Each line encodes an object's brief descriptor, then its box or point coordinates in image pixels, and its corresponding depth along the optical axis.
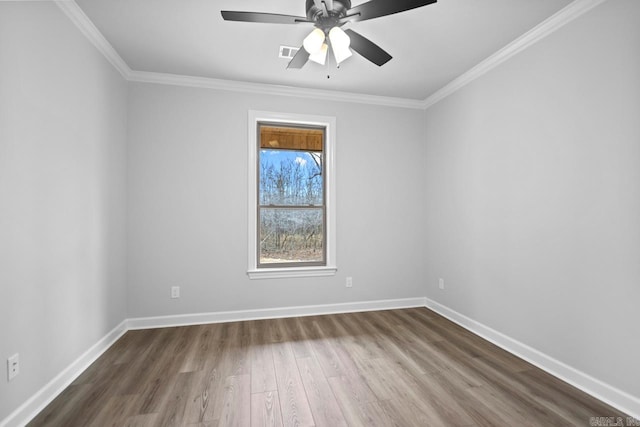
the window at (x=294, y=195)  3.64
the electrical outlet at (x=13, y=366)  1.60
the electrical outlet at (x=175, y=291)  3.26
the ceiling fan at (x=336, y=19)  1.67
